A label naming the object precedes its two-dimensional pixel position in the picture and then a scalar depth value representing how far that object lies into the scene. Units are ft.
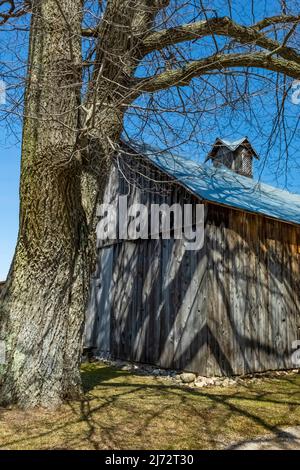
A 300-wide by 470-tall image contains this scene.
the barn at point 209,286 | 30.14
